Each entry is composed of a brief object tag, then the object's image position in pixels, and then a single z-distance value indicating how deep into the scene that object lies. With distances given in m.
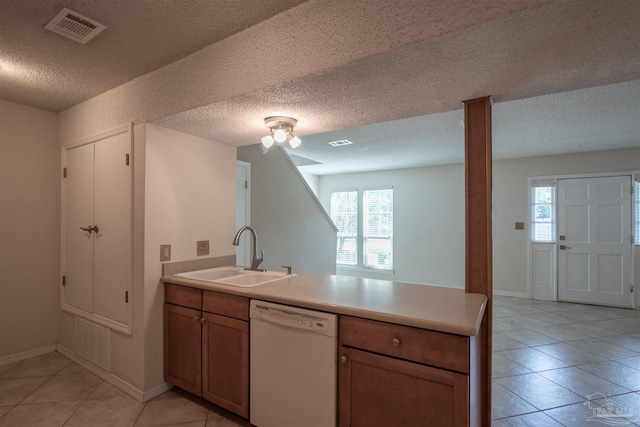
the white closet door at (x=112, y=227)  2.30
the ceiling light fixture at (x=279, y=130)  2.13
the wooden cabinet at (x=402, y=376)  1.27
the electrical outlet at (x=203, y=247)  2.55
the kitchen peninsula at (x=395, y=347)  1.28
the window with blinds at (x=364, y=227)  6.74
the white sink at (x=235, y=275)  2.35
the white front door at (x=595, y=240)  4.66
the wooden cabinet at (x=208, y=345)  1.91
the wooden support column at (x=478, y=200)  1.74
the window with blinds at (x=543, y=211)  5.14
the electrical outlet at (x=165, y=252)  2.30
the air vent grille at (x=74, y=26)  1.57
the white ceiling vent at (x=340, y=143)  4.31
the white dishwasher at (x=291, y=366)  1.57
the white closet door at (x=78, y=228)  2.63
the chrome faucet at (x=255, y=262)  2.54
